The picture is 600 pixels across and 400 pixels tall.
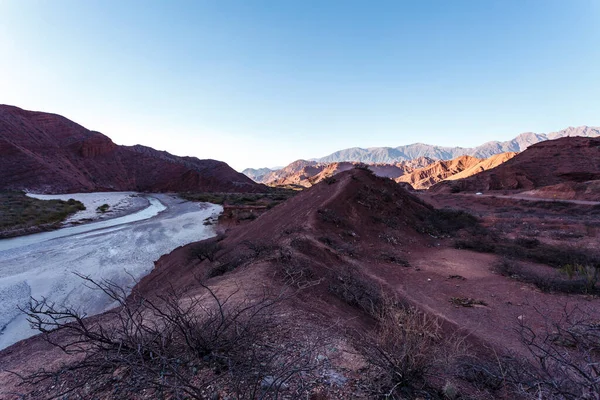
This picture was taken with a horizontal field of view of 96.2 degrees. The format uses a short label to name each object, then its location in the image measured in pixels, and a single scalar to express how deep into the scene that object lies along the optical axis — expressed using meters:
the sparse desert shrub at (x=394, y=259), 8.71
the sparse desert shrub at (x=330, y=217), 10.98
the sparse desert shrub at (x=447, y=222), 13.06
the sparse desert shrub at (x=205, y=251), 9.90
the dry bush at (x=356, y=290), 5.23
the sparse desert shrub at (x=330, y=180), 15.40
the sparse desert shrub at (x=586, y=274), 6.30
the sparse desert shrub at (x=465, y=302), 6.08
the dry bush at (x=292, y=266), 5.63
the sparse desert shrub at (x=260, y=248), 7.48
